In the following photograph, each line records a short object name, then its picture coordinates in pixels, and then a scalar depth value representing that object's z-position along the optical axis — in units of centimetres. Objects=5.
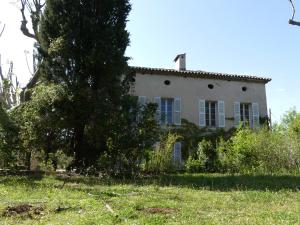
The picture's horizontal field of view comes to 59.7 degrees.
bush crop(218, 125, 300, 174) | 1081
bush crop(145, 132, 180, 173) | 1057
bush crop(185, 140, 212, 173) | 1188
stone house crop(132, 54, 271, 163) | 1502
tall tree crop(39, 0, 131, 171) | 970
